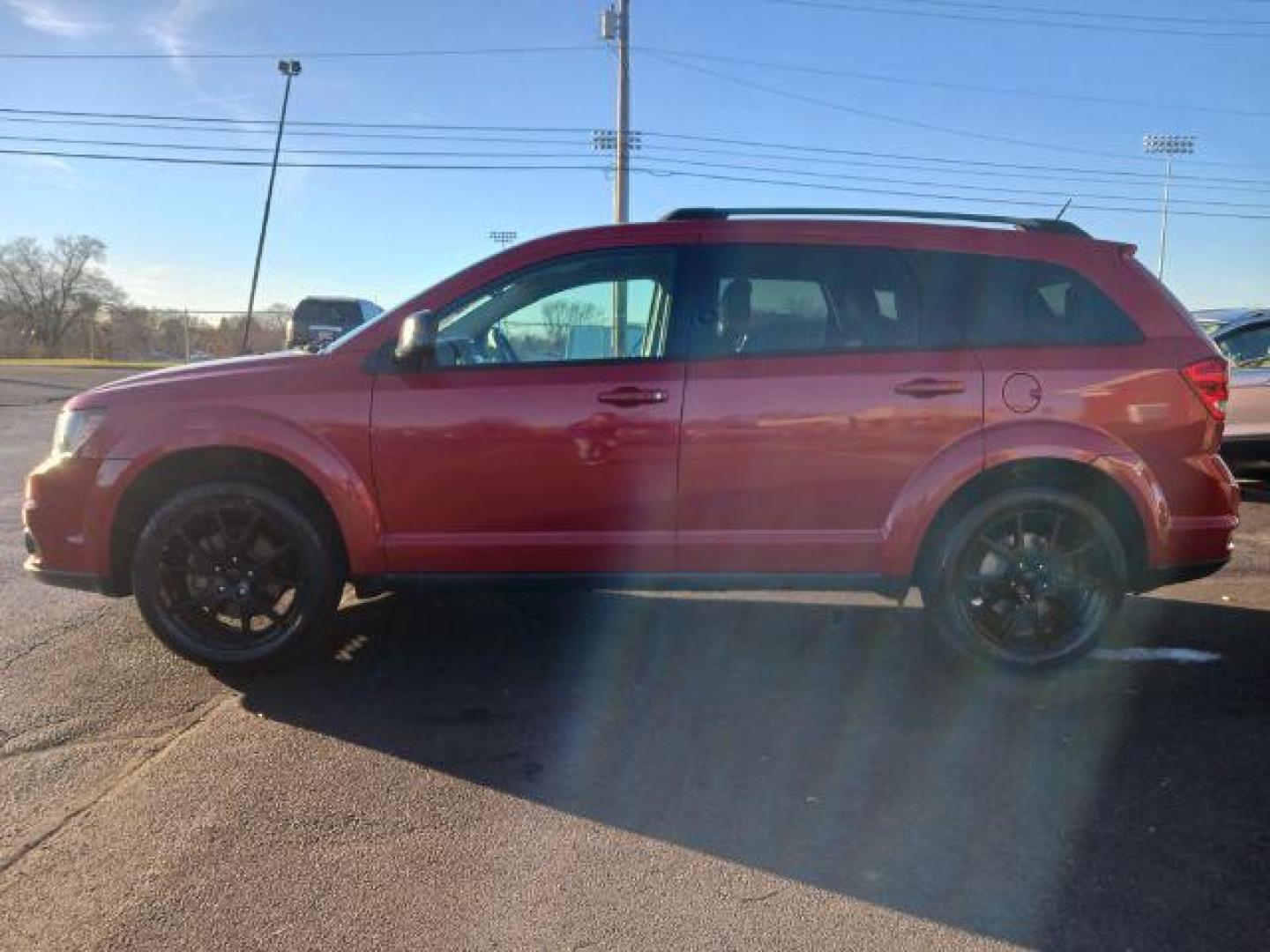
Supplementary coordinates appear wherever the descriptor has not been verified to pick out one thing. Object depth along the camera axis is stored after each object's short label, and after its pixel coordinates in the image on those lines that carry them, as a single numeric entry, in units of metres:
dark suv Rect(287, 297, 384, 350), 18.14
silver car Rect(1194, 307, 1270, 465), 8.48
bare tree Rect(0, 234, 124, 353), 83.75
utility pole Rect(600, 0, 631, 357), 23.98
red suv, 4.04
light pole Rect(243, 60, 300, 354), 33.12
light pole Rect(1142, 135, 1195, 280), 63.62
